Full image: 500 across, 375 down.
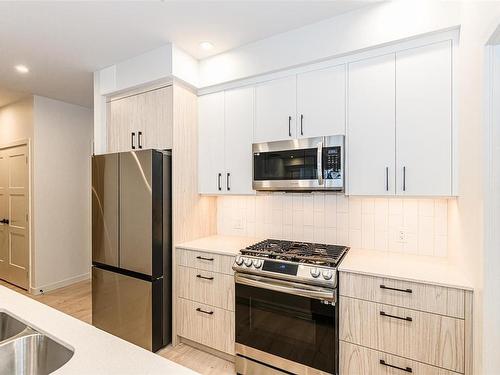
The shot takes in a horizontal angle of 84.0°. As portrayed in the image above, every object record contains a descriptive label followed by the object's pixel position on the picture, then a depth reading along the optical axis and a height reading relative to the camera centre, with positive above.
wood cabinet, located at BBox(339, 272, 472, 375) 1.53 -0.85
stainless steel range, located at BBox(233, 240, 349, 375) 1.81 -0.88
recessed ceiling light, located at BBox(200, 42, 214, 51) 2.44 +1.23
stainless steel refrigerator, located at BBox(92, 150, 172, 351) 2.41 -0.58
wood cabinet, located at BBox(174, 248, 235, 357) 2.28 -1.00
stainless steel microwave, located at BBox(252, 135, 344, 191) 2.04 +0.15
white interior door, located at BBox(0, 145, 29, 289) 3.88 -0.47
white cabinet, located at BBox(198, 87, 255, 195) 2.54 +0.40
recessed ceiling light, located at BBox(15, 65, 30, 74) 2.83 +1.19
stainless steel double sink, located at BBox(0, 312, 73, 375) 1.03 -0.66
